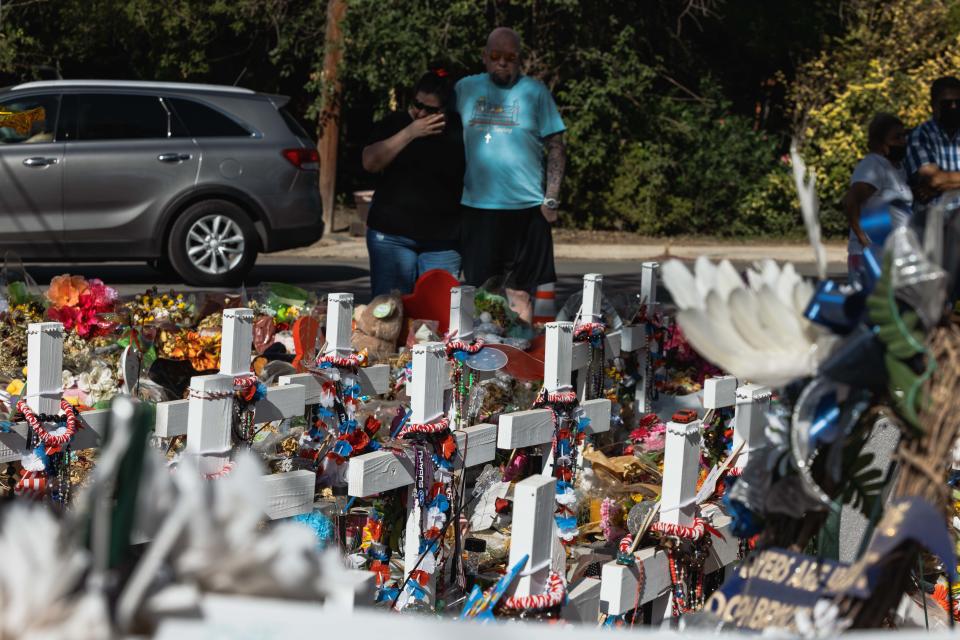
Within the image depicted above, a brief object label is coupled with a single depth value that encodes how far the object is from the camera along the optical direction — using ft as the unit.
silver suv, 29.78
